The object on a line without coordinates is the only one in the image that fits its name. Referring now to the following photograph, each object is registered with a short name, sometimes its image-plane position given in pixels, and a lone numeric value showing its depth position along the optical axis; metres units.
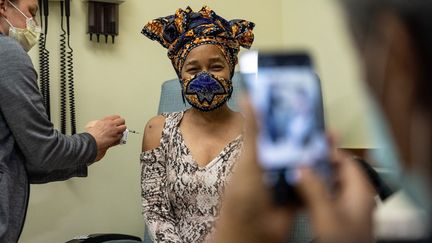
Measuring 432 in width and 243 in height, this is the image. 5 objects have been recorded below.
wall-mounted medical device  1.80
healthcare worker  1.21
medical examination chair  1.51
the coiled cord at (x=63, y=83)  1.74
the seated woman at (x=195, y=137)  1.25
